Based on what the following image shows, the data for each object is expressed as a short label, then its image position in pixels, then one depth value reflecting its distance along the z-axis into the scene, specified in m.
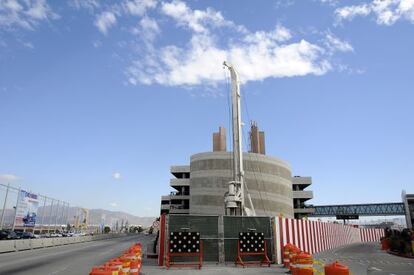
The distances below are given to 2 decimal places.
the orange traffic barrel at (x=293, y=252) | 12.50
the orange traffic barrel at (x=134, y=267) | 11.87
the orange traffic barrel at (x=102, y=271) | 6.41
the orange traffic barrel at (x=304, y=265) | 10.83
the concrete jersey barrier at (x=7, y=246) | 26.75
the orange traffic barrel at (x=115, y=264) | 7.92
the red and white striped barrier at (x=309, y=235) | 18.92
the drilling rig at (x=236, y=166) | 26.38
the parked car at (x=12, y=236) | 46.12
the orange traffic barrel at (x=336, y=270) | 8.39
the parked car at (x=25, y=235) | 51.97
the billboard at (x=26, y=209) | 51.41
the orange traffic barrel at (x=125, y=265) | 9.26
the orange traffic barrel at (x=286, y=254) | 16.15
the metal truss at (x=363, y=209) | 124.31
